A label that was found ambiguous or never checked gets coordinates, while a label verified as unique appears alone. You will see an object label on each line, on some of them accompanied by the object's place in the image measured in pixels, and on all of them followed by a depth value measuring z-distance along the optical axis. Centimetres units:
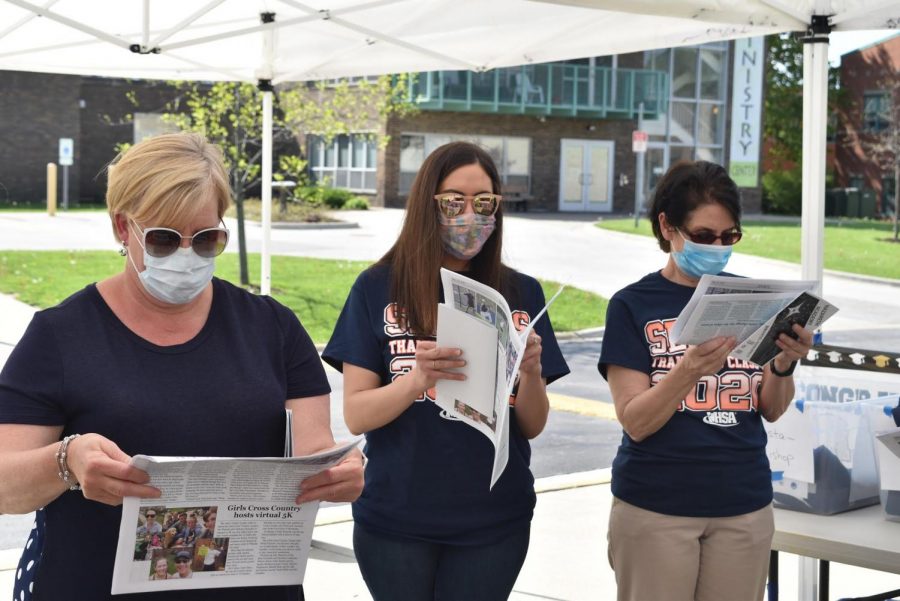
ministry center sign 3950
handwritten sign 373
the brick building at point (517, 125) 3594
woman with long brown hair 283
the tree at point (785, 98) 4662
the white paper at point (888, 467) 352
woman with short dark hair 305
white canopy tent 442
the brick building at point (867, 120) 4581
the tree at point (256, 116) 1606
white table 337
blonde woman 212
